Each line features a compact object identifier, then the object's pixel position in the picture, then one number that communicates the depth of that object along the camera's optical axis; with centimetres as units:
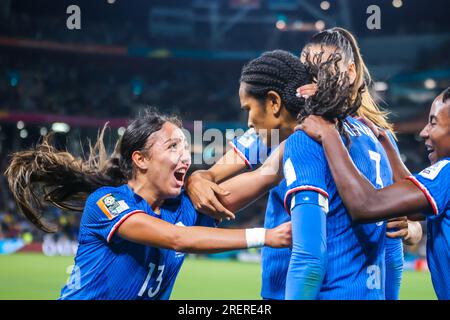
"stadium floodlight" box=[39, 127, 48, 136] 3222
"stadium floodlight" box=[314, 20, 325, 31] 3442
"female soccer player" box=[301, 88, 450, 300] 254
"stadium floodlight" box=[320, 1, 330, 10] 3372
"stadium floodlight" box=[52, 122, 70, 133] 3178
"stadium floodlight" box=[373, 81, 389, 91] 3325
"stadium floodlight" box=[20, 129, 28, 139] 3275
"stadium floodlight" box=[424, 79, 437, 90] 3278
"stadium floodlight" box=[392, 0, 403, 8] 3406
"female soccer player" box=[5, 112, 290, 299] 328
